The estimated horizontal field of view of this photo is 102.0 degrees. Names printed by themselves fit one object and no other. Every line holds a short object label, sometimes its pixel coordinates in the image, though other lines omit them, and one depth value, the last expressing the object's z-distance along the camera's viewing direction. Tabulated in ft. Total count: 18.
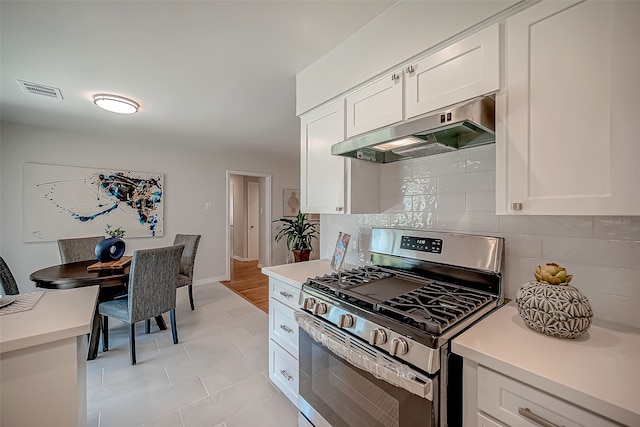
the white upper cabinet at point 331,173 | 5.63
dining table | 6.93
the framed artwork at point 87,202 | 10.87
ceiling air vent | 7.21
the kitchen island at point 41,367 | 2.68
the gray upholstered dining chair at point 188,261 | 10.41
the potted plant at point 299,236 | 12.26
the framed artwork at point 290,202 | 18.60
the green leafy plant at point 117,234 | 9.47
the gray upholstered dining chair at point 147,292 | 7.17
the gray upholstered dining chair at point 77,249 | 9.60
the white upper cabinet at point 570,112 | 2.61
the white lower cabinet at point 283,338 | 5.34
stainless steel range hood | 3.36
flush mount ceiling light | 7.89
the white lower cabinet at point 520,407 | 2.21
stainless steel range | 2.98
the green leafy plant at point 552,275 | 3.05
